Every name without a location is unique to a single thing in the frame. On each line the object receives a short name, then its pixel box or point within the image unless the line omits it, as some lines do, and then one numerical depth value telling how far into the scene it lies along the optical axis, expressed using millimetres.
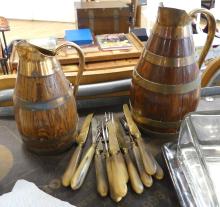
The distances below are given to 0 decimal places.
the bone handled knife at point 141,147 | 507
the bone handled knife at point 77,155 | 494
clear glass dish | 452
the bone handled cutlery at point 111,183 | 462
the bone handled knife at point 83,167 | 487
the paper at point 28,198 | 442
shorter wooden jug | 467
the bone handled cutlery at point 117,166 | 465
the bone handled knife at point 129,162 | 482
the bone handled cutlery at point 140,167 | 493
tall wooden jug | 504
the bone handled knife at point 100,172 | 477
